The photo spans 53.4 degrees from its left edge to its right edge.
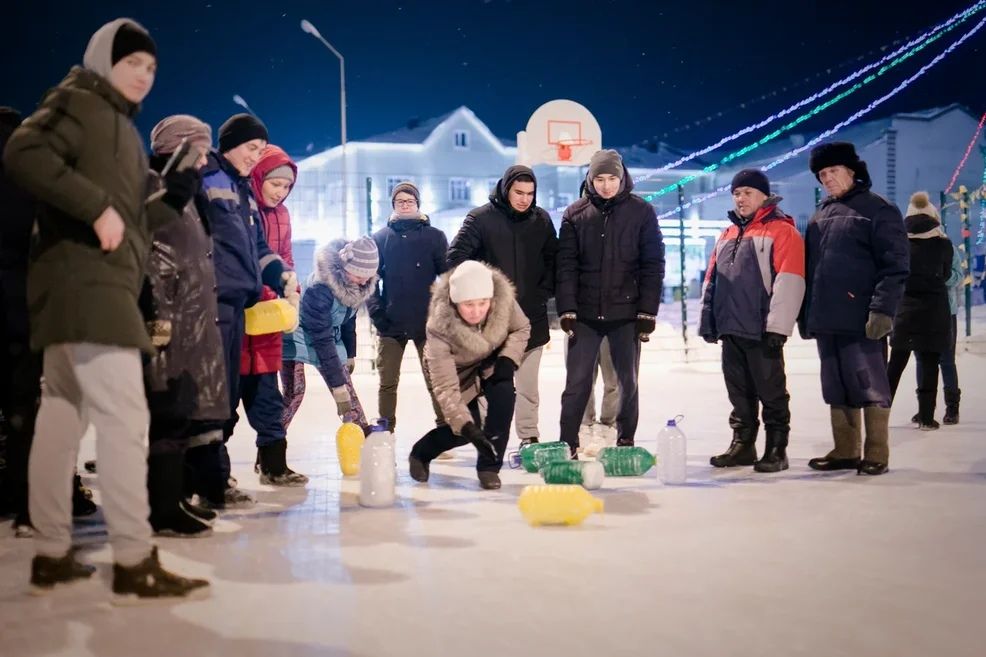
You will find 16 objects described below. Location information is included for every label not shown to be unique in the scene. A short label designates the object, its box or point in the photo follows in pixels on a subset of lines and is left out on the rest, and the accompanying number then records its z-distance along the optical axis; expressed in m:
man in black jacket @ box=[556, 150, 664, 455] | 5.61
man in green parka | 2.74
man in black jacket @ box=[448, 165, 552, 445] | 5.74
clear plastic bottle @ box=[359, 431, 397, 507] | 4.44
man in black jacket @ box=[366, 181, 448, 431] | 6.16
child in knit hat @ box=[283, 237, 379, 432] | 5.45
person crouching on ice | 4.81
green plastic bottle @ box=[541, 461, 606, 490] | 4.77
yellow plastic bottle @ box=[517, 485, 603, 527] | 3.94
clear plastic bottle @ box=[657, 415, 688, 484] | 4.95
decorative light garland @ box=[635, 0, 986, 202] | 12.49
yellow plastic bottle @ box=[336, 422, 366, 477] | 5.34
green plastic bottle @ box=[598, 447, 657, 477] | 5.25
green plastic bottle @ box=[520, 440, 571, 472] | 5.22
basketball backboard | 16.78
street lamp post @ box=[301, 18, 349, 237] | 14.00
